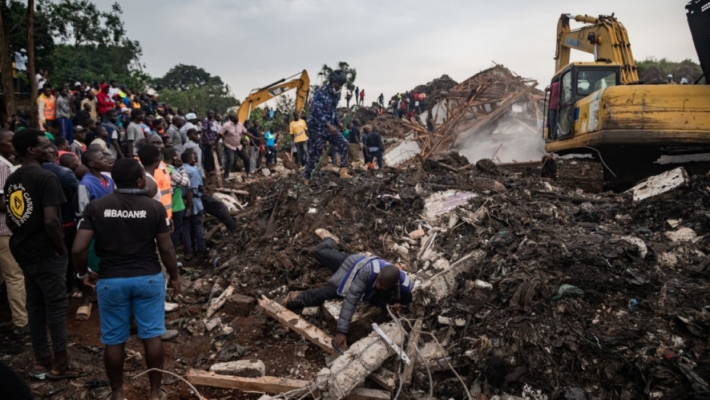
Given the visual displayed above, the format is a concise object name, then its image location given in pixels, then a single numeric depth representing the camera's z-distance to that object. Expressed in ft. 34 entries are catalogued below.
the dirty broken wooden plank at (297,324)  13.19
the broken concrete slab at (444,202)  20.49
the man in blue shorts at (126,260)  9.28
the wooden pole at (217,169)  33.91
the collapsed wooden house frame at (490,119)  50.65
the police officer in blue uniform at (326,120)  24.94
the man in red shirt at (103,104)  34.01
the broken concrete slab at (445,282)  13.87
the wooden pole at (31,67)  27.96
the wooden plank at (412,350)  11.44
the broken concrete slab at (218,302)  16.41
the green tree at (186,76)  140.97
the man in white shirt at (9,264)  11.69
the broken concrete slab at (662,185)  18.63
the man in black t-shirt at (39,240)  10.47
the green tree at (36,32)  39.10
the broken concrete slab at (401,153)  54.36
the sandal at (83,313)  14.42
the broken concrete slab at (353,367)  10.43
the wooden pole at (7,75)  27.82
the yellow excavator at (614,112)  19.77
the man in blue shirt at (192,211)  20.83
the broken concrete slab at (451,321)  12.80
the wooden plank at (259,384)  10.90
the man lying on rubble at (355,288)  12.60
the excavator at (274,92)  38.88
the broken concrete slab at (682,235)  15.14
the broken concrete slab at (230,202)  29.48
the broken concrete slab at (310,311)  14.97
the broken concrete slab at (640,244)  13.39
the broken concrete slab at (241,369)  11.88
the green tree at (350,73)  62.24
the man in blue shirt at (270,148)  47.78
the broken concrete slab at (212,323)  15.42
